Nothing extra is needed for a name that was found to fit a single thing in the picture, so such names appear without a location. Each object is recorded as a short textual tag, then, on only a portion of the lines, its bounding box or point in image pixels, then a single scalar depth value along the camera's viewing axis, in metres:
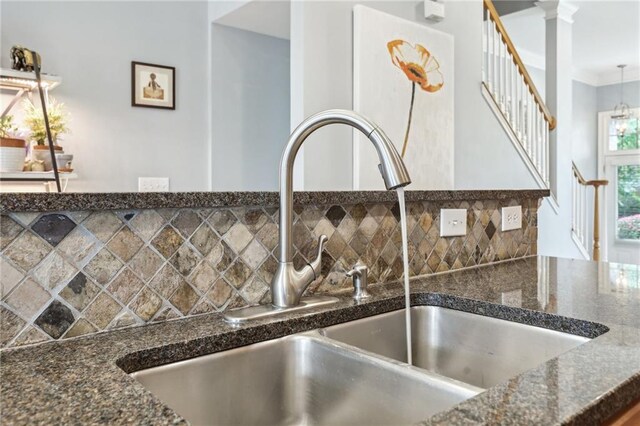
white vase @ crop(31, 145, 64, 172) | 2.34
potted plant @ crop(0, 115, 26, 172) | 2.13
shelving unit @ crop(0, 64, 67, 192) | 2.15
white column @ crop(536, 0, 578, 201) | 4.33
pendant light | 6.85
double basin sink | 0.69
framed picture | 2.91
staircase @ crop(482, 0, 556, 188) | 3.70
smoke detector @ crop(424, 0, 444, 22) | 3.02
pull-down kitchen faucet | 0.83
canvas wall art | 2.67
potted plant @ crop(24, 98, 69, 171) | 2.35
